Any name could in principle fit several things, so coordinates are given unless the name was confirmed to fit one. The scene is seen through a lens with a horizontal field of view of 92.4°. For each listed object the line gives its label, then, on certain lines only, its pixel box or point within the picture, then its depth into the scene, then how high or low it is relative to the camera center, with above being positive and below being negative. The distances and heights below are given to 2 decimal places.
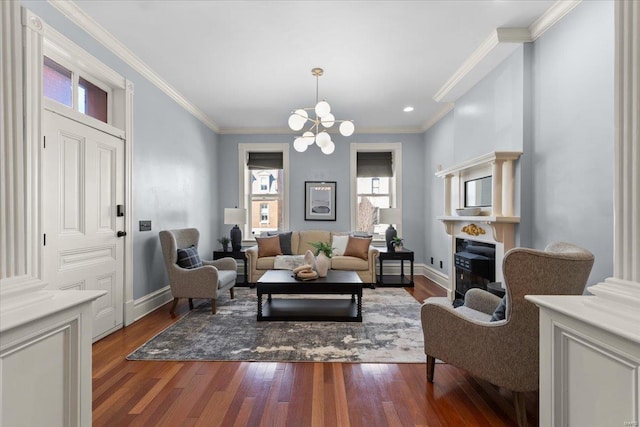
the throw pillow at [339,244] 5.19 -0.54
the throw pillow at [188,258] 3.63 -0.55
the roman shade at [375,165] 5.92 +0.92
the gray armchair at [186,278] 3.50 -0.75
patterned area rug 2.49 -1.17
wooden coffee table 3.27 -0.85
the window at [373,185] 5.88 +0.53
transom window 2.43 +1.07
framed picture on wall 5.86 +0.28
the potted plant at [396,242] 5.16 -0.50
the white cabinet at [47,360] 0.84 -0.46
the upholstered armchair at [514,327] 1.50 -0.67
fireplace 3.25 -0.59
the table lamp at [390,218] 5.21 -0.10
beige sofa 4.79 -0.82
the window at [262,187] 5.95 +0.50
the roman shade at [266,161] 5.97 +1.00
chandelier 3.14 +0.97
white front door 2.40 +0.00
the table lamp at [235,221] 5.14 -0.14
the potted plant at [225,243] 5.13 -0.51
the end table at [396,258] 4.96 -0.75
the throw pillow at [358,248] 4.95 -0.58
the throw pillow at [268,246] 5.08 -0.57
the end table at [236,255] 4.96 -0.70
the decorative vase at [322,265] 3.55 -0.61
